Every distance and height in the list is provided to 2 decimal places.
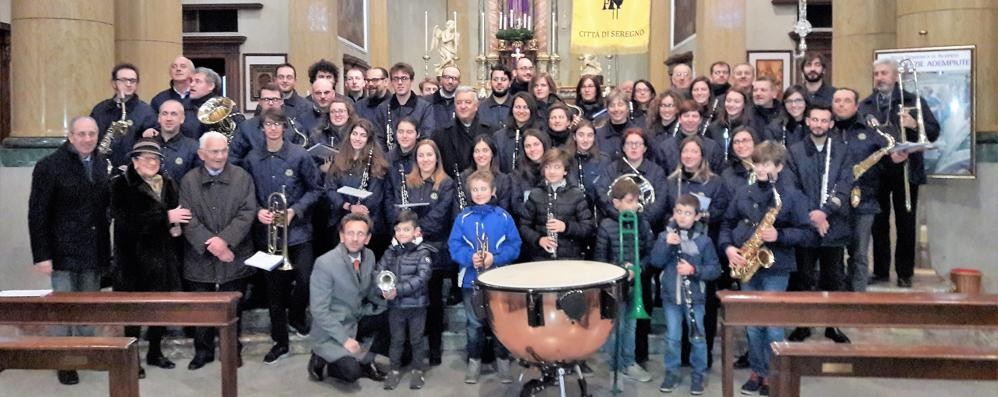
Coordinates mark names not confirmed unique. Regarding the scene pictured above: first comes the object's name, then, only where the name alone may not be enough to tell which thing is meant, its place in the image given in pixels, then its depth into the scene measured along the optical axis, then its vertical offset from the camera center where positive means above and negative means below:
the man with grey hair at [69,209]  6.07 -0.24
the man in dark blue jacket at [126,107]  6.98 +0.53
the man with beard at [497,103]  7.62 +0.61
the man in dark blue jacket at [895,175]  7.36 -0.02
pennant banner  11.88 +1.98
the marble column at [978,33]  8.04 +1.25
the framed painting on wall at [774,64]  13.71 +1.67
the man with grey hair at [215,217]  6.29 -0.31
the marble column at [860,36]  9.36 +1.44
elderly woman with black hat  6.10 -0.36
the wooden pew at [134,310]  4.84 -0.74
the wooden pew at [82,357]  4.23 -0.86
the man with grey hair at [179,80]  7.29 +0.77
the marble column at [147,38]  9.34 +1.44
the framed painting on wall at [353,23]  14.64 +2.59
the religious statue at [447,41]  17.80 +2.66
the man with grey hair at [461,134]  7.02 +0.31
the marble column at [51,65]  8.00 +0.99
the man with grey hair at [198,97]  7.24 +0.63
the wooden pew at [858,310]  4.47 -0.70
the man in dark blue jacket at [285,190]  6.58 -0.12
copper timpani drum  4.82 -0.75
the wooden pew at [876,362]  4.03 -0.87
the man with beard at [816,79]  7.55 +0.79
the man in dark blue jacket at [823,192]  6.33 -0.14
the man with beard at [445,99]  7.89 +0.67
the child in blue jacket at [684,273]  5.82 -0.67
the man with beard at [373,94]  7.93 +0.72
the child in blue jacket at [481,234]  6.04 -0.41
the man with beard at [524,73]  8.07 +0.91
